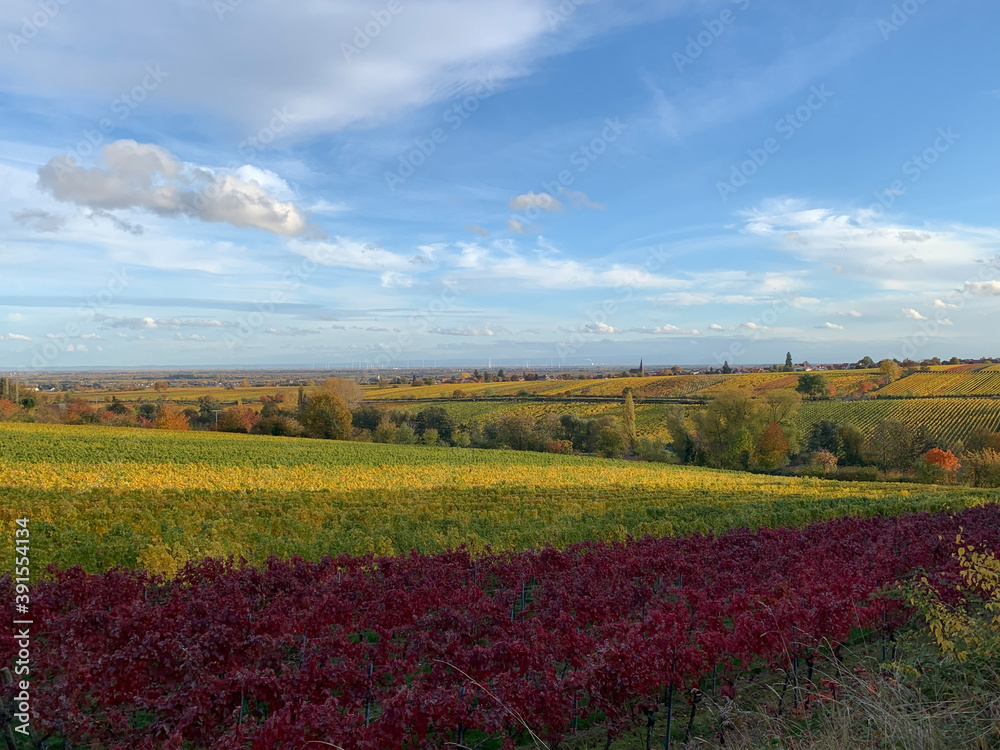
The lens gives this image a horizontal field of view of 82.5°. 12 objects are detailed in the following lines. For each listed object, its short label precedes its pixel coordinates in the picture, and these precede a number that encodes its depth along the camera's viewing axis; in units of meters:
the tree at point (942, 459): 46.47
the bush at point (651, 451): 55.47
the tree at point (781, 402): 60.66
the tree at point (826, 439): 57.94
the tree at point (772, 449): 55.59
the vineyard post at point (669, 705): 5.13
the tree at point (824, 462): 49.97
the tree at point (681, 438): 58.56
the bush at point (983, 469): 40.94
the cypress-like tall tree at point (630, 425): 60.45
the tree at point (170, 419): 55.96
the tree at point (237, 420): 57.41
